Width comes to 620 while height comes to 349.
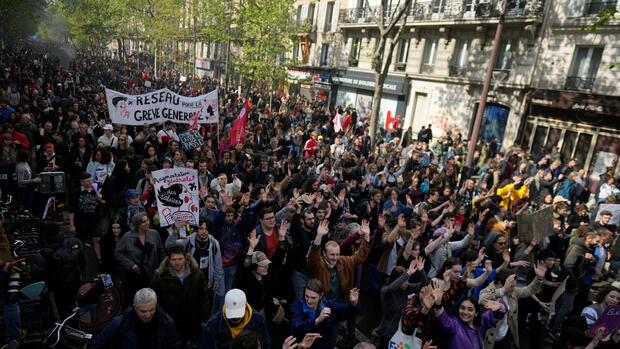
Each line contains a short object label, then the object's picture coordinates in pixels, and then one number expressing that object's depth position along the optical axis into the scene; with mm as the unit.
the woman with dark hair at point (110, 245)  5312
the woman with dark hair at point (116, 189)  6648
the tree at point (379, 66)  14812
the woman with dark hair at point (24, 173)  7105
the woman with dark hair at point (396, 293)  4555
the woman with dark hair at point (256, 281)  4352
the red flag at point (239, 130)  10633
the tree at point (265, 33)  23938
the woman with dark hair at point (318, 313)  3621
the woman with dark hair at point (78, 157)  8297
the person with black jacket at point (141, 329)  3367
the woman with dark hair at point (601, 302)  4609
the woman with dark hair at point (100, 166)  7238
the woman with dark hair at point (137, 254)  4875
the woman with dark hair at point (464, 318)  3482
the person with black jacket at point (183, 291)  4082
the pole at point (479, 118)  12633
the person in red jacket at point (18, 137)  8281
